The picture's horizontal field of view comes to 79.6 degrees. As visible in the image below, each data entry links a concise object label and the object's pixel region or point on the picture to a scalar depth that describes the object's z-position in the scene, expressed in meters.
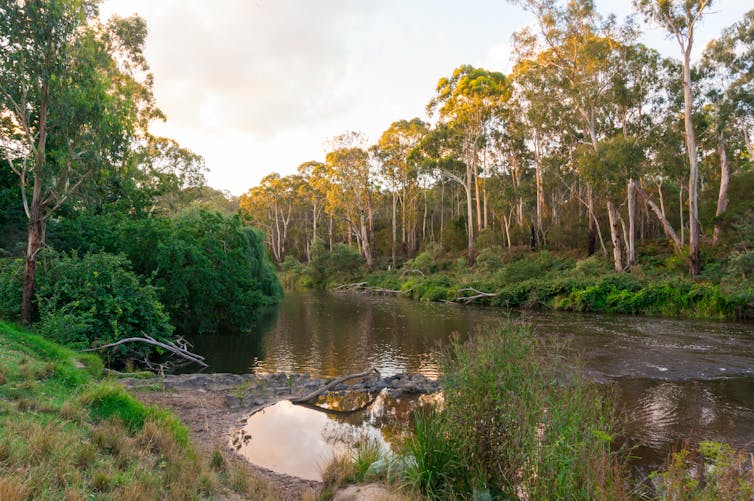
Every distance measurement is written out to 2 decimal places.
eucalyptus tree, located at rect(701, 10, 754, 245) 23.75
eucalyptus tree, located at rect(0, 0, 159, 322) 10.21
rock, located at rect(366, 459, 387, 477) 5.24
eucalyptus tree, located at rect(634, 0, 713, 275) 21.39
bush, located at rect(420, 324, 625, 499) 3.89
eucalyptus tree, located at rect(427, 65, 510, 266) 33.56
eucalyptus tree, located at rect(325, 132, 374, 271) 43.56
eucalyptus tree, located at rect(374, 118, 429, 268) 43.69
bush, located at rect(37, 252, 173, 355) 10.02
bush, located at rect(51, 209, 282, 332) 14.46
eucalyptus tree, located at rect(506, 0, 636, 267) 25.11
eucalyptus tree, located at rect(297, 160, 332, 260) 55.77
